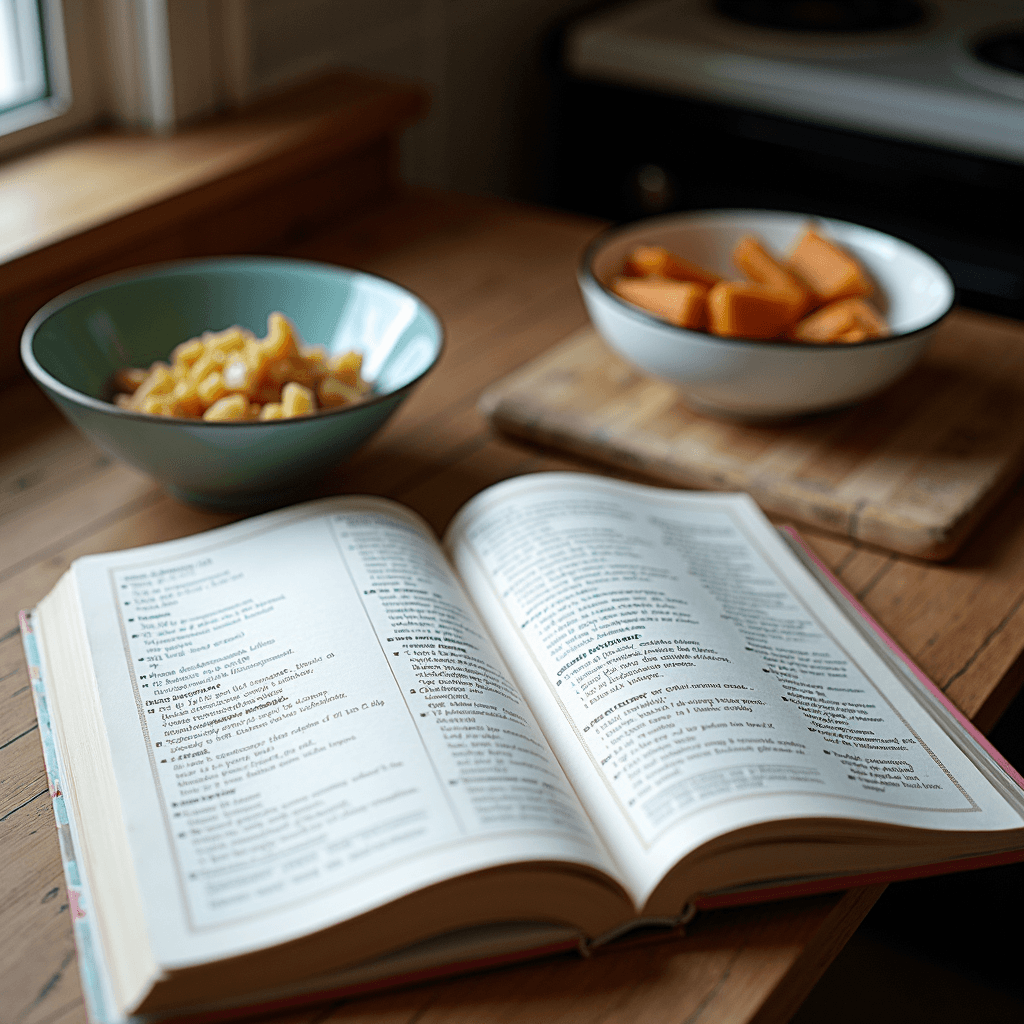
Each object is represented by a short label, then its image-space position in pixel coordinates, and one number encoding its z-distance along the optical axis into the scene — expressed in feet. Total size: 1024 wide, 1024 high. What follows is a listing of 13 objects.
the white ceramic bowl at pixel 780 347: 2.86
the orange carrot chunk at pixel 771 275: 3.14
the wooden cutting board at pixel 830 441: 2.82
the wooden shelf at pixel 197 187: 3.31
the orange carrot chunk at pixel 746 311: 3.01
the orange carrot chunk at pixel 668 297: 3.04
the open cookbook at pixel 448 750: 1.60
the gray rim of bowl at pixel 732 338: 2.83
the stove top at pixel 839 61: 4.84
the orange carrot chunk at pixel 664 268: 3.23
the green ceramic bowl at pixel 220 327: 2.42
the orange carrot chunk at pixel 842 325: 3.01
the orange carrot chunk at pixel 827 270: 3.23
